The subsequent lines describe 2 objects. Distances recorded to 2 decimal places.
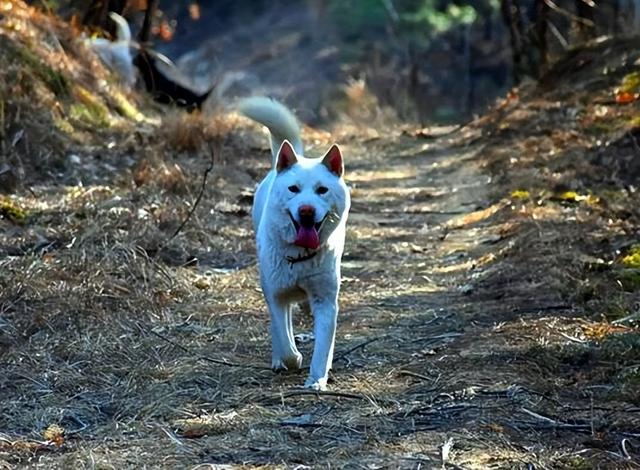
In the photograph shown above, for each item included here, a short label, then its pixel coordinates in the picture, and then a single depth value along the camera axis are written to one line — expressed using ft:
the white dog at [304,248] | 30.89
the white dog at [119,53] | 105.29
